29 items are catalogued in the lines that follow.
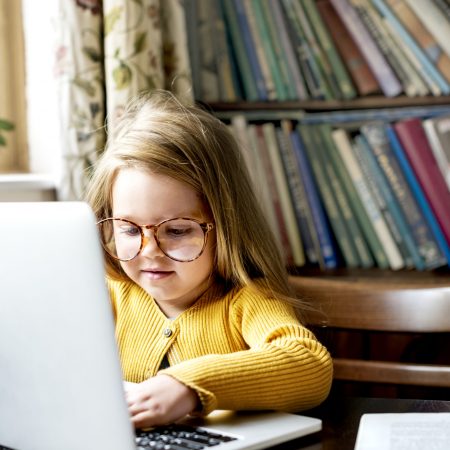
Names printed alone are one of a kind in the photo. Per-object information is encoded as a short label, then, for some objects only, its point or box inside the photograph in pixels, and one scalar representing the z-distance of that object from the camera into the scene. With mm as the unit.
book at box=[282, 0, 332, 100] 2051
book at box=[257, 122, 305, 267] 2031
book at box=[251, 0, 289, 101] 2062
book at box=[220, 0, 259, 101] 2072
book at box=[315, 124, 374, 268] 2016
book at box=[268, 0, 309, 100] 2062
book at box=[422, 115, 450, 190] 1944
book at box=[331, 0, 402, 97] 2008
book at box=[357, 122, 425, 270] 1979
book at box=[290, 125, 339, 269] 2020
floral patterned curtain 1670
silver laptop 615
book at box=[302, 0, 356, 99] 2049
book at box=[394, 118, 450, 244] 1942
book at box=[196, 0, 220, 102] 2061
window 1987
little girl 1013
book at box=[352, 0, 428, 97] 1995
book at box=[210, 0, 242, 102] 2066
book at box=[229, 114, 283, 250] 2018
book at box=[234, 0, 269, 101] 2072
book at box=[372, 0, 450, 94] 1978
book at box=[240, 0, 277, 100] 2066
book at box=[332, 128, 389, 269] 2004
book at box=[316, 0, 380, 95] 2037
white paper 741
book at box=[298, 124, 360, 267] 2021
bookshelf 2004
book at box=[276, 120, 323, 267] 2031
